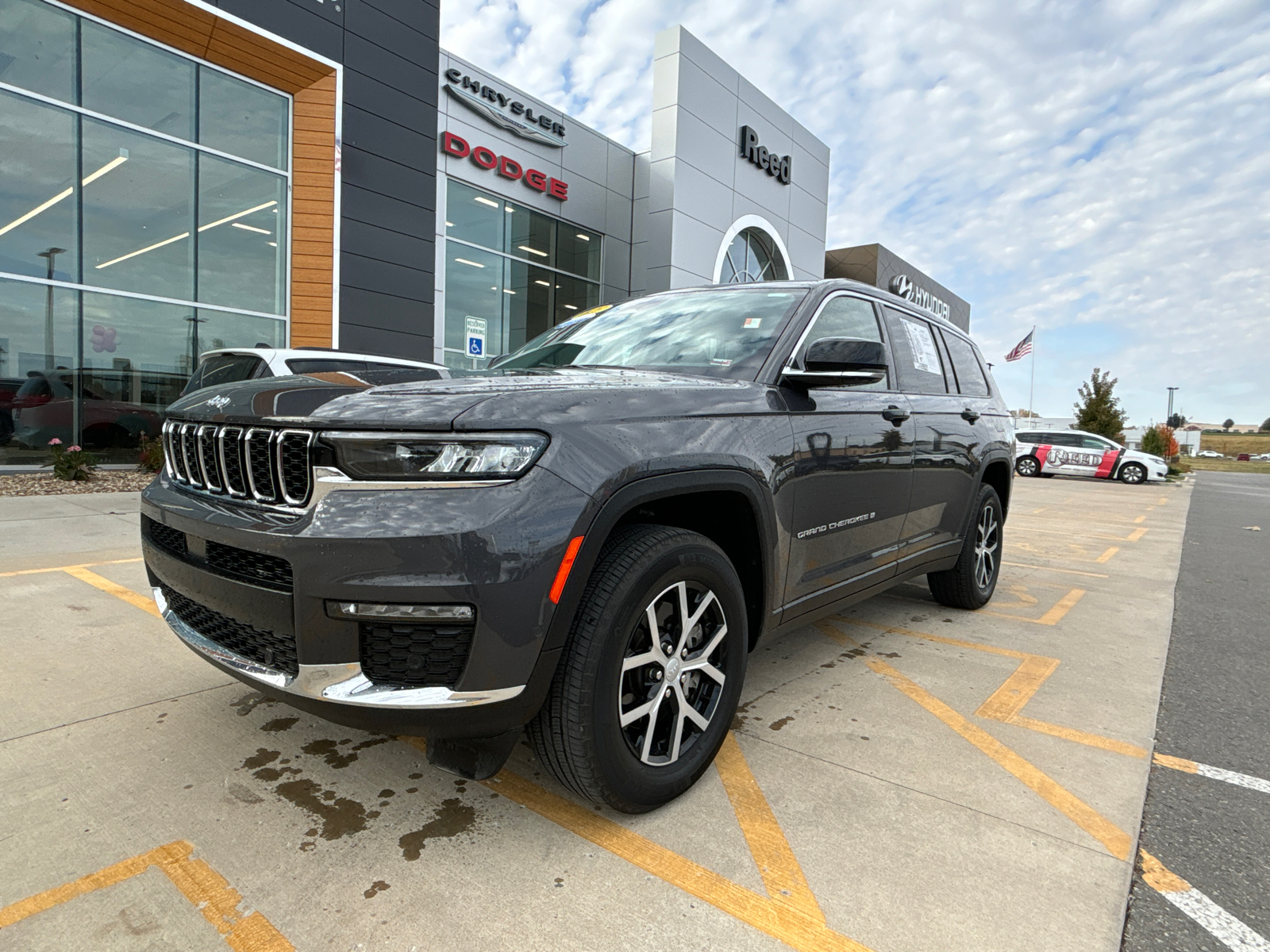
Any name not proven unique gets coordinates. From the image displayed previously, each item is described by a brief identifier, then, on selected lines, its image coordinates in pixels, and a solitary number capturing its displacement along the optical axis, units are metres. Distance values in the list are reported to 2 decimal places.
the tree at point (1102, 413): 39.06
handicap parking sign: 13.49
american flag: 32.95
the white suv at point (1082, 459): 23.45
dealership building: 9.91
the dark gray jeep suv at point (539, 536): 1.71
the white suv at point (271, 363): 6.62
